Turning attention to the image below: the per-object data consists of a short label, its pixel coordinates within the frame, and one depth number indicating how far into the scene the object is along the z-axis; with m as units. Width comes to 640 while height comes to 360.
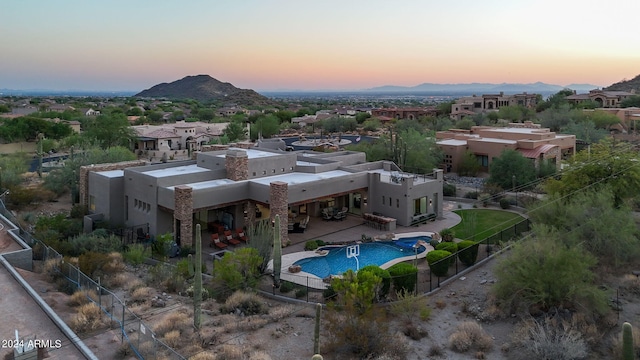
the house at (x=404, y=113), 116.56
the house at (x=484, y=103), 112.31
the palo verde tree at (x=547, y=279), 17.98
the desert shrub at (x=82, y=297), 18.30
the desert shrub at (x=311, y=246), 27.19
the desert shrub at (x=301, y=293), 20.79
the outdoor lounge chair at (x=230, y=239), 28.28
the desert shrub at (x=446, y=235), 28.25
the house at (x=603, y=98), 114.84
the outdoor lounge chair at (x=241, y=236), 28.80
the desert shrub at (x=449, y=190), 41.72
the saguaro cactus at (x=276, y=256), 21.11
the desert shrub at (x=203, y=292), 20.20
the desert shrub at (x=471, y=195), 40.74
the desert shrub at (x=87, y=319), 16.02
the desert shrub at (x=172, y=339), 16.01
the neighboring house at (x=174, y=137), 71.06
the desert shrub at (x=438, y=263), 22.84
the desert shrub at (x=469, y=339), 16.56
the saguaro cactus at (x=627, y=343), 12.51
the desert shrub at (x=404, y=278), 20.64
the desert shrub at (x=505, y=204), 36.84
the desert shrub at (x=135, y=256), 23.83
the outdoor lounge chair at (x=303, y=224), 30.93
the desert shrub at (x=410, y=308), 18.44
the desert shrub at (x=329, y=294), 20.00
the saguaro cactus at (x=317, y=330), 14.32
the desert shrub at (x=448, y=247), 24.70
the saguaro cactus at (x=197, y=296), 16.86
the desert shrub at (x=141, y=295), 19.56
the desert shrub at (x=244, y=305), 19.25
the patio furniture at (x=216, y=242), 27.50
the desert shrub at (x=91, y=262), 21.67
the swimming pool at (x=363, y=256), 24.73
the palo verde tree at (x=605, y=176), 29.79
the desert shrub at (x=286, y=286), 21.50
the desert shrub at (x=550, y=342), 15.40
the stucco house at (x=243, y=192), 28.22
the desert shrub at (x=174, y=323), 16.92
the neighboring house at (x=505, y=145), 50.28
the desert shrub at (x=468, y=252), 24.11
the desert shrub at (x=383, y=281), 20.08
